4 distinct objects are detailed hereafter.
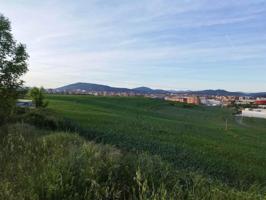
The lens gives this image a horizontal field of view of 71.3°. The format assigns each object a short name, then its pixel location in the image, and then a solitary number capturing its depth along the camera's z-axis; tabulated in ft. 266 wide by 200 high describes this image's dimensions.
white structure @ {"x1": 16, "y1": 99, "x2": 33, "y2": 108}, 78.55
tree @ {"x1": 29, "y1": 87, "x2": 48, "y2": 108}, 69.21
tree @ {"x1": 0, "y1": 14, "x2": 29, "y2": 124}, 32.45
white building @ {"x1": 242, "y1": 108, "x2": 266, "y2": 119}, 195.18
